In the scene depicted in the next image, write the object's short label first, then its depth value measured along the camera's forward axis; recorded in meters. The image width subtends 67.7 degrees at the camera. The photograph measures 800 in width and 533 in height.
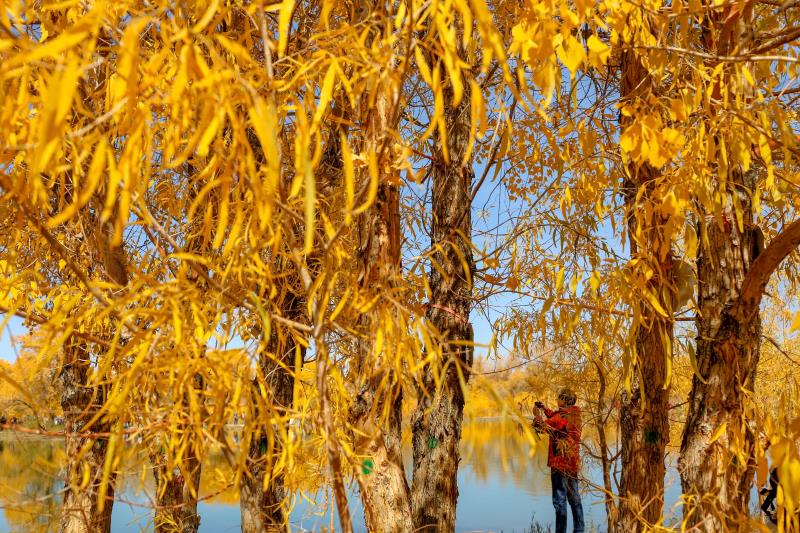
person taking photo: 3.80
